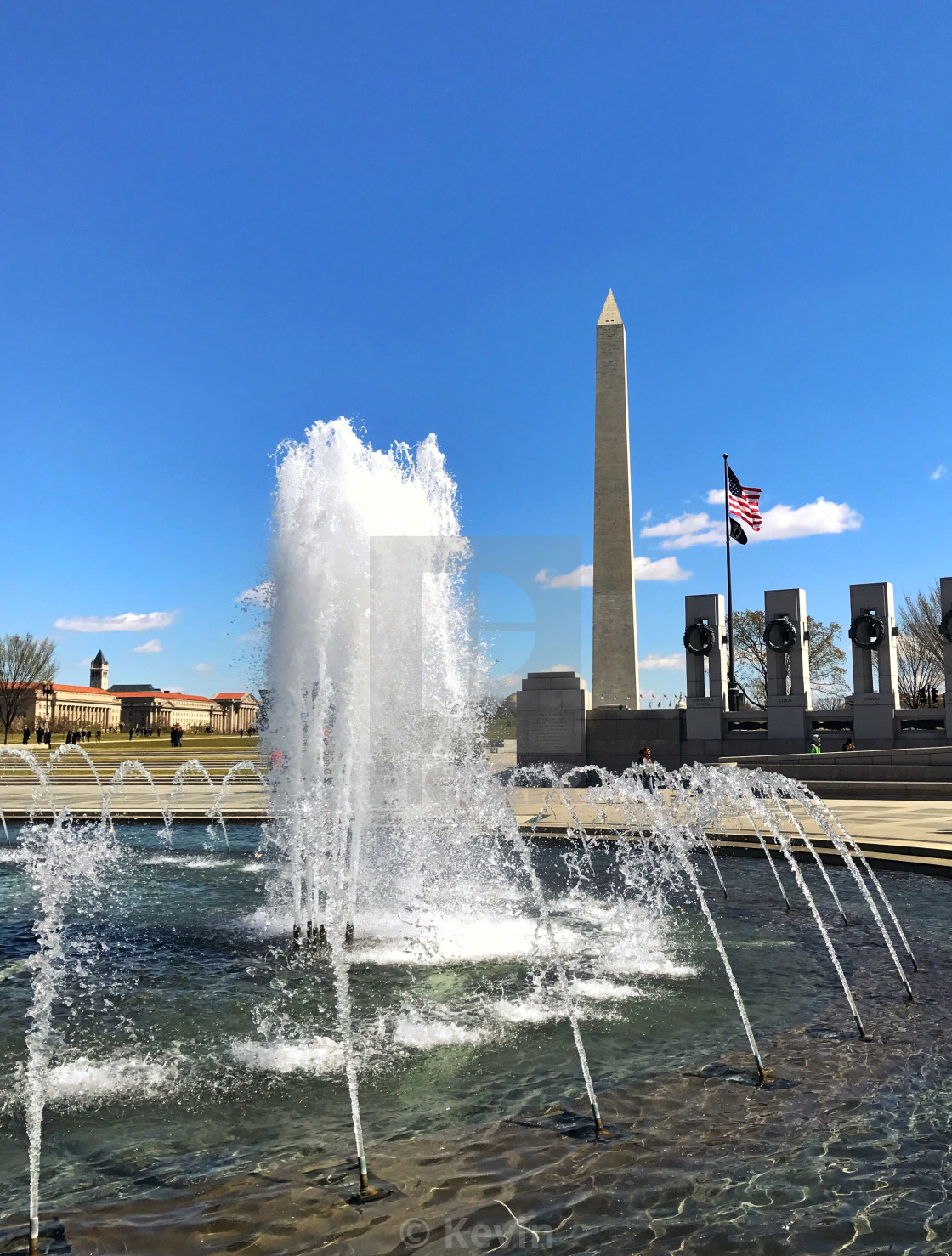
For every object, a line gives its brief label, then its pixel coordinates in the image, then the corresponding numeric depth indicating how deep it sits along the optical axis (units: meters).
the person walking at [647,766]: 23.53
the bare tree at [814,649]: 48.19
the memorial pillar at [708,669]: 27.05
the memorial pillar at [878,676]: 25.14
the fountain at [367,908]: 5.25
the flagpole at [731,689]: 31.81
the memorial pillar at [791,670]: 26.03
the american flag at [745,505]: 29.44
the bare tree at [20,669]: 77.00
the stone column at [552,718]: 28.09
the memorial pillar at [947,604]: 24.41
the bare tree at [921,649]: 47.19
